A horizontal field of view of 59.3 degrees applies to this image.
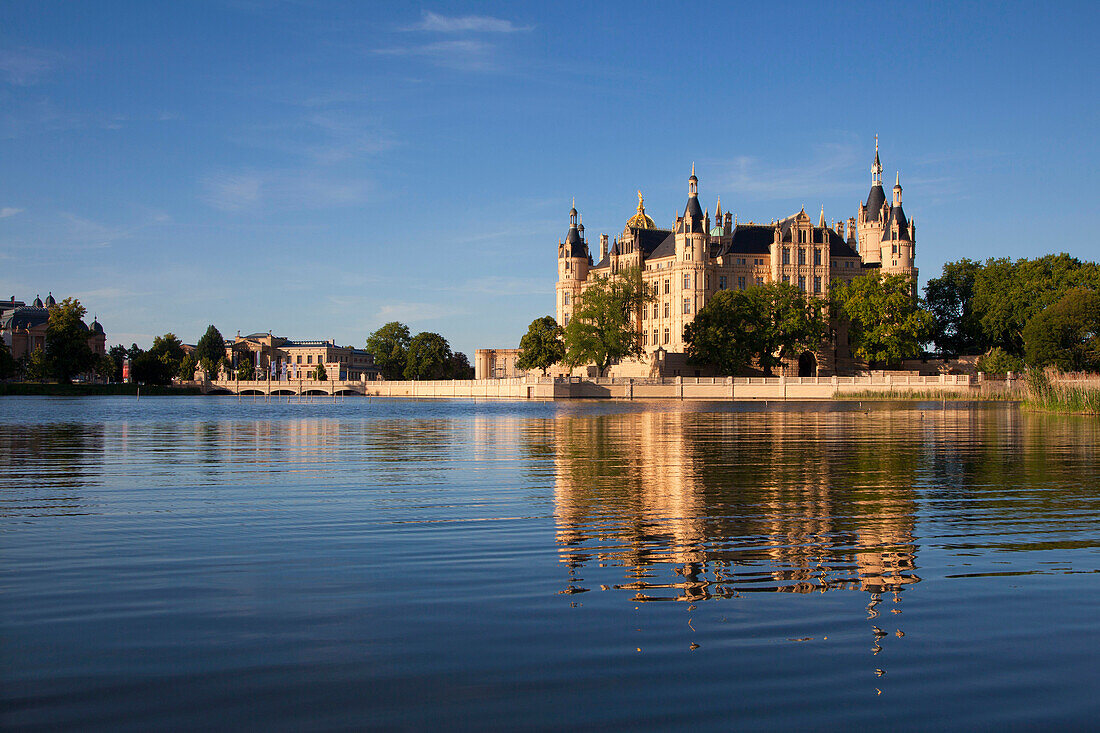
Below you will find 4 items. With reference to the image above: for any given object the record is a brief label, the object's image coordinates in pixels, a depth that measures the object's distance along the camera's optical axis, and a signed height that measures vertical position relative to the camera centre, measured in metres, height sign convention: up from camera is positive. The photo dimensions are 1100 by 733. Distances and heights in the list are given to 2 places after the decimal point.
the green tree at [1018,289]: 102.38 +10.12
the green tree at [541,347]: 122.38 +4.48
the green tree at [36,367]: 124.38 +2.25
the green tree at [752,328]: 104.06 +5.82
